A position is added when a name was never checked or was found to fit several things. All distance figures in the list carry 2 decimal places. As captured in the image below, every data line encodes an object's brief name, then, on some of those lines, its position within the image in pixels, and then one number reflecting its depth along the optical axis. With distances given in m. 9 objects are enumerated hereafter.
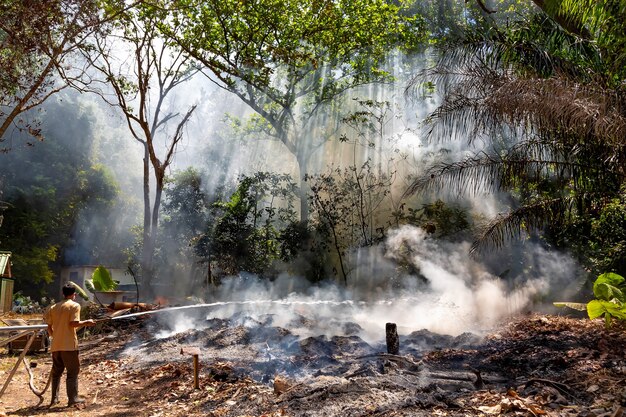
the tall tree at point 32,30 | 9.72
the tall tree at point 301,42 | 16.94
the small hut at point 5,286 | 19.33
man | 7.98
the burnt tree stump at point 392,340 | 9.72
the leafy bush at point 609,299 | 9.41
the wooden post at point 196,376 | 8.31
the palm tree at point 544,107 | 8.62
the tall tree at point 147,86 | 17.46
